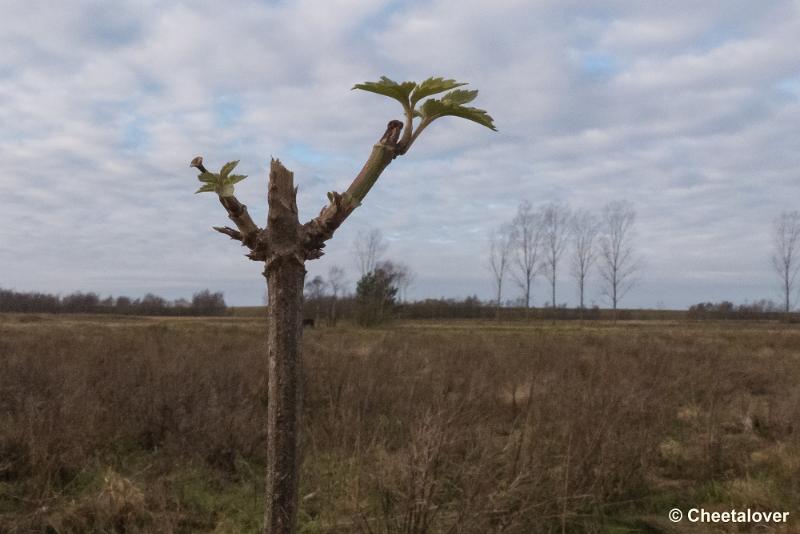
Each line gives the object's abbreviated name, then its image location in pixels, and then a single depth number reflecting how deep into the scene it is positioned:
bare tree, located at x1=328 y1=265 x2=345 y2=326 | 36.70
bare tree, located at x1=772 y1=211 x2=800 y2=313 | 47.16
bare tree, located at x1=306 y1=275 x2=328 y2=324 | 41.61
